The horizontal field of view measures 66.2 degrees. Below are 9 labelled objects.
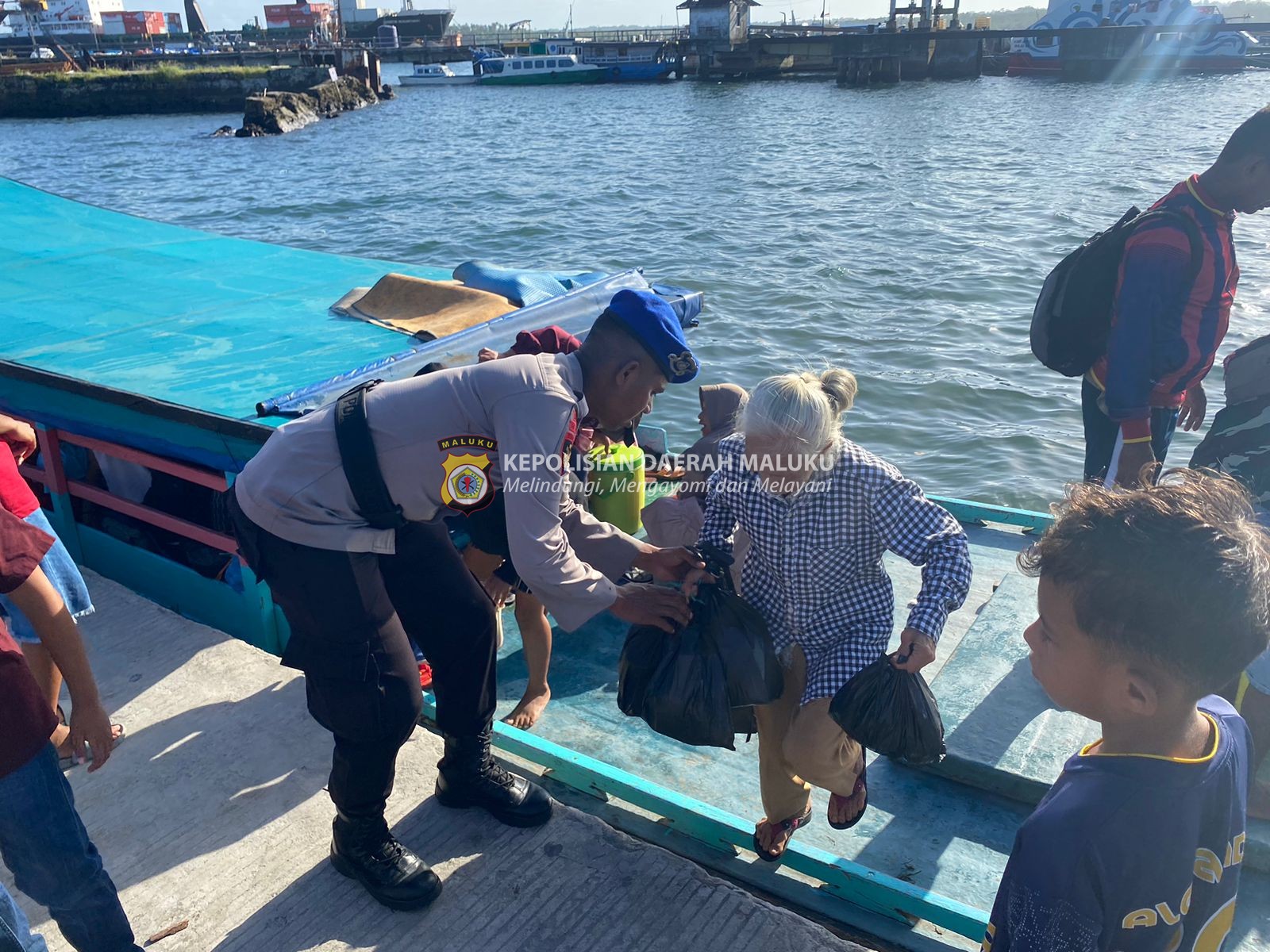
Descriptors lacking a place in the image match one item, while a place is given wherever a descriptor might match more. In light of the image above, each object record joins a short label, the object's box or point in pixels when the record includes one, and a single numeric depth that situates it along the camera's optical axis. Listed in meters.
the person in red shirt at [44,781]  2.08
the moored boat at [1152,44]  49.22
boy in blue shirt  1.46
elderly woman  2.62
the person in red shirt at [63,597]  2.60
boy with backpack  3.30
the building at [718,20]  60.31
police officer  2.47
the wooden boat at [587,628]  3.00
